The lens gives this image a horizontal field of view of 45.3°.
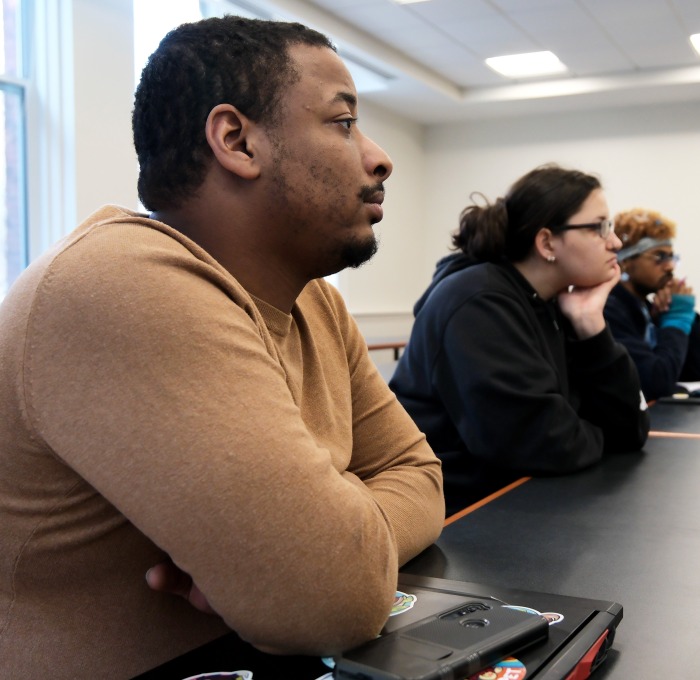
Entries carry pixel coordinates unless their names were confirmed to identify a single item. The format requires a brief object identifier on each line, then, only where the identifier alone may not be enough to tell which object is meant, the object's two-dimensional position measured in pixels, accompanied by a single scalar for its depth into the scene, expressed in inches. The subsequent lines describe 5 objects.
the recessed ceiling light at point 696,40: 230.2
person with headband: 121.5
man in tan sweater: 26.7
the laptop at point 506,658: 27.1
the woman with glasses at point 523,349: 68.4
